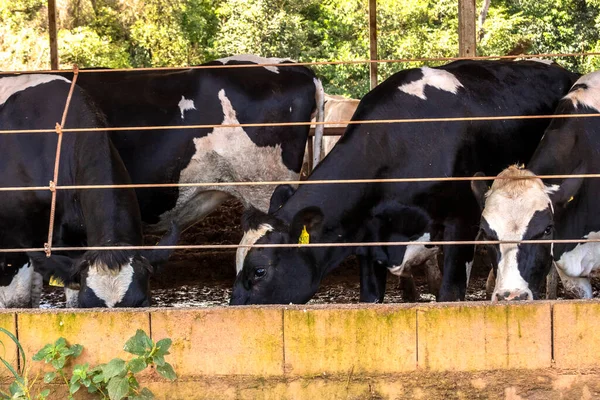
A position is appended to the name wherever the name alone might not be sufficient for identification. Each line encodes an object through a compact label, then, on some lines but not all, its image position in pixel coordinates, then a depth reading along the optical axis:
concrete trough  6.89
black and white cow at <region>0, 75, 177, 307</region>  8.44
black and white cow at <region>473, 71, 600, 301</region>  8.36
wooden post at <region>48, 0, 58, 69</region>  15.90
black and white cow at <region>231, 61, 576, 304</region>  9.36
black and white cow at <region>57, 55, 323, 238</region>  12.44
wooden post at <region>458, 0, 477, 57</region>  13.31
